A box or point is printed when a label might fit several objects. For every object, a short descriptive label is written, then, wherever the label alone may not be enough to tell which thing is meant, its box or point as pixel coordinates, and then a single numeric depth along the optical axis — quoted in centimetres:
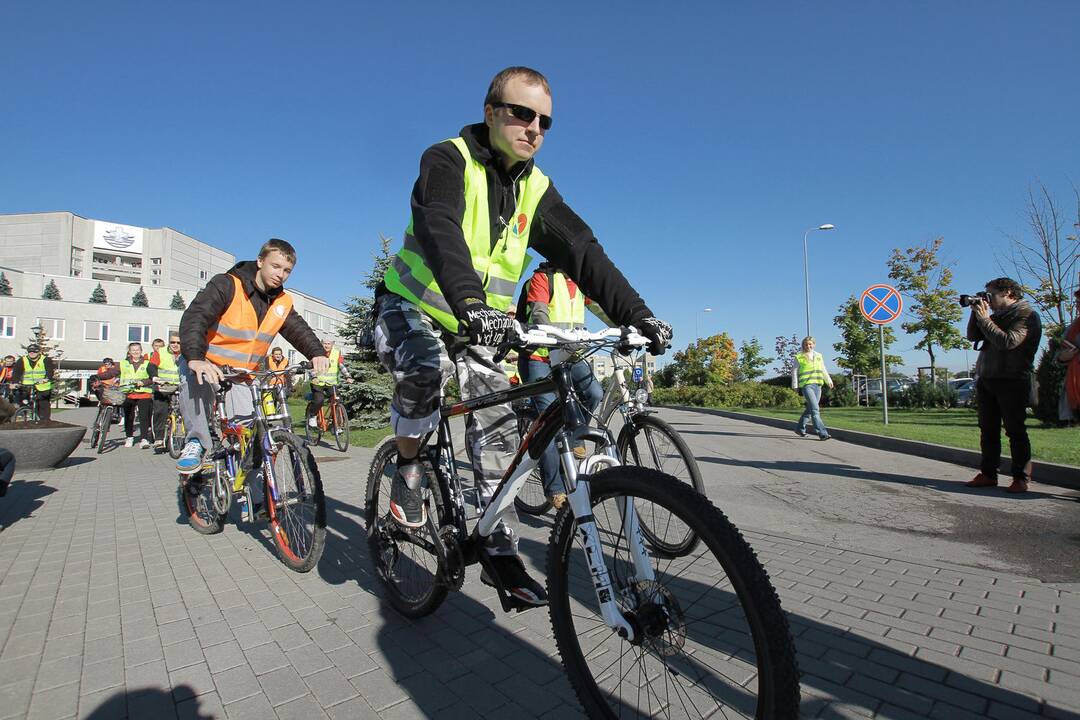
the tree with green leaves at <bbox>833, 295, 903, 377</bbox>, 3588
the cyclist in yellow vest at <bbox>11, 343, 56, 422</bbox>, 1420
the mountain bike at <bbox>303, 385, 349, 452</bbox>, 1121
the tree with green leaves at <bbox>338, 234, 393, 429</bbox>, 1534
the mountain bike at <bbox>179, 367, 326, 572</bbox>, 376
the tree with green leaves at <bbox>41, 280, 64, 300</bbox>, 6531
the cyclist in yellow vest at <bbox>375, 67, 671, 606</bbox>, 247
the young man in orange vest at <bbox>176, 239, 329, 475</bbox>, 450
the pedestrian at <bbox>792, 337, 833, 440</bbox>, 1184
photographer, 595
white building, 5656
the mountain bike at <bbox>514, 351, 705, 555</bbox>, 404
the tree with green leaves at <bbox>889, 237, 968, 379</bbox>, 2758
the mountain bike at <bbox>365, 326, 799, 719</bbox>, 147
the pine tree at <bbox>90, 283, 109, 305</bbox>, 6688
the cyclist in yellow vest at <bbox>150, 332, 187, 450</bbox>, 1172
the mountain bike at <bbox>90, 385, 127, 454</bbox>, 1304
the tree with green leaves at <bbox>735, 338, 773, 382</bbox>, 4762
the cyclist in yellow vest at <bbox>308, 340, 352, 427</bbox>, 1116
